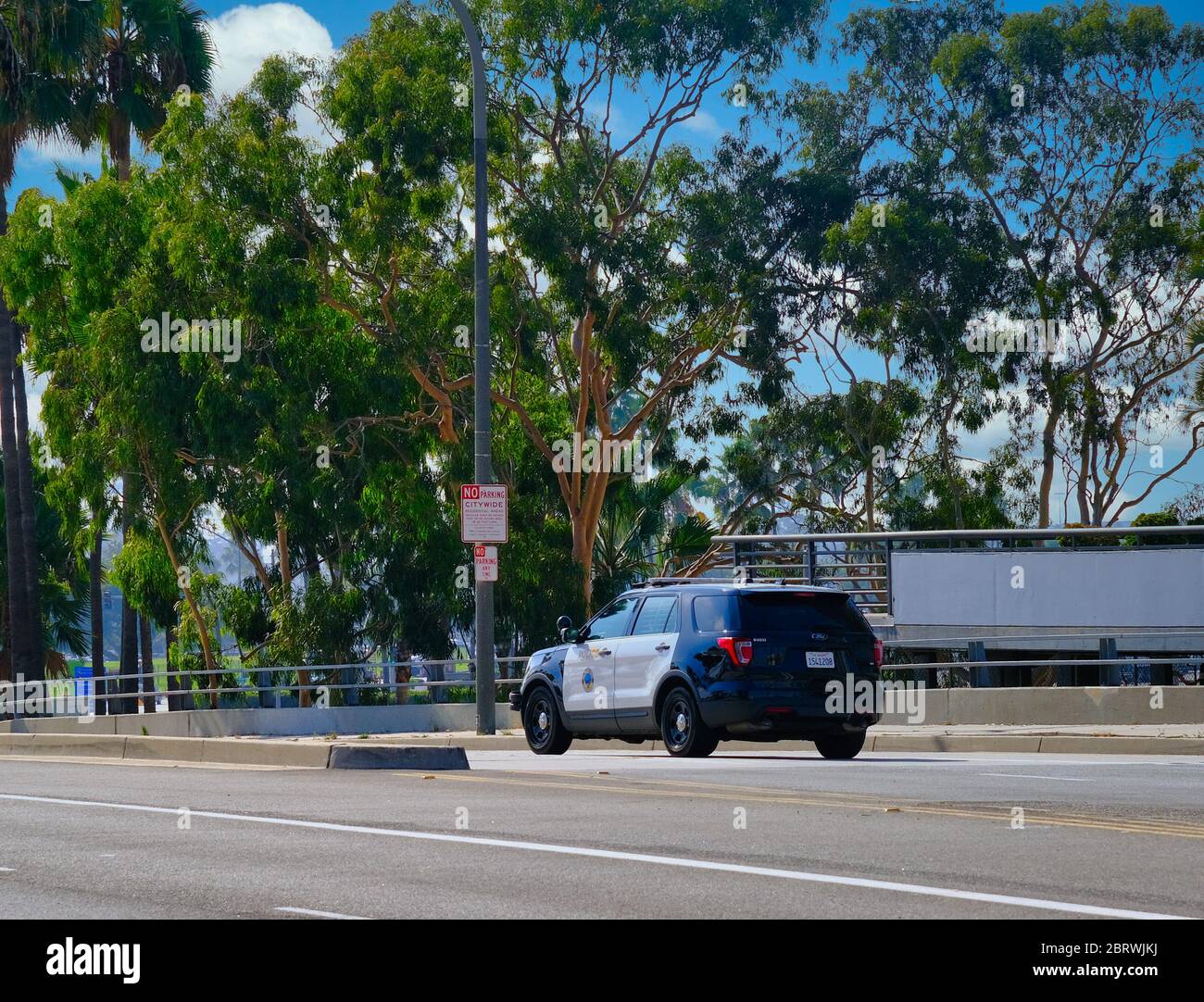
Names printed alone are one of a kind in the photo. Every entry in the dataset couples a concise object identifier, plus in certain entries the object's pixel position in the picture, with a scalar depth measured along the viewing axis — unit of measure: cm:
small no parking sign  2356
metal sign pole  2395
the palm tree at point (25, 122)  4003
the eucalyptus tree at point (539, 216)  3688
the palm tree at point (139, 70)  4134
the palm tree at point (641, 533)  4406
